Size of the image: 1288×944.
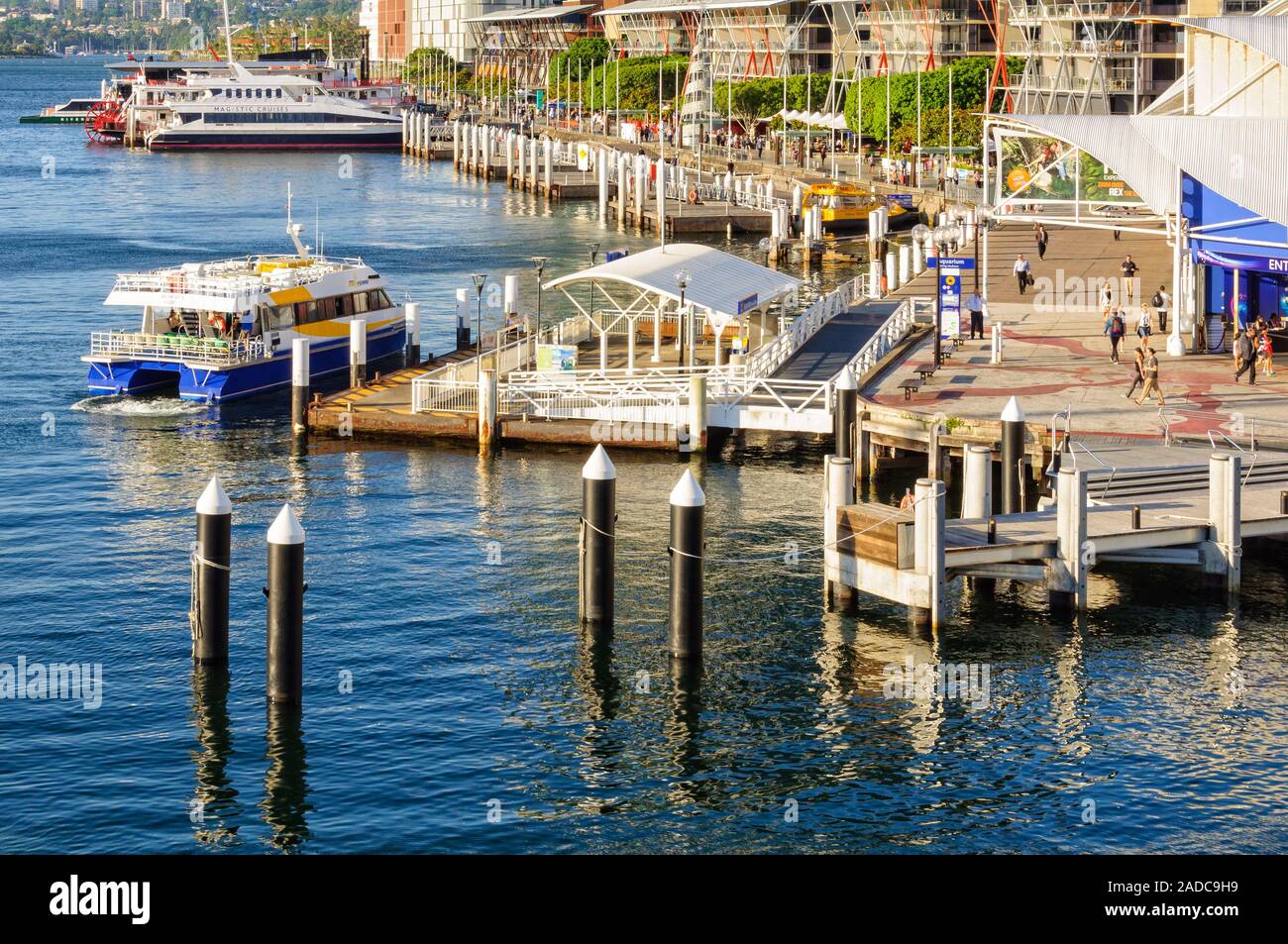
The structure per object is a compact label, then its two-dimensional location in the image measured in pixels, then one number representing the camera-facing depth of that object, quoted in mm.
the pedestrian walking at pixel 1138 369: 51825
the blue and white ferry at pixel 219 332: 65000
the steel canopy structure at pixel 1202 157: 55625
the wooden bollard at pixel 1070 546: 39938
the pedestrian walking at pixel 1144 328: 57000
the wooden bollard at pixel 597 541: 38844
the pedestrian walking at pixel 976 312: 62094
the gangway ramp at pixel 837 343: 59688
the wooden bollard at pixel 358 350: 61781
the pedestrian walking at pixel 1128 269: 68312
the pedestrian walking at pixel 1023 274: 70750
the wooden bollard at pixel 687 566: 36656
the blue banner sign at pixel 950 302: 58406
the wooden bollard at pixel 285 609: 34438
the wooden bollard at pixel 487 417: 56281
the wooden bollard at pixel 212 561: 35688
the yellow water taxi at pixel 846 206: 113562
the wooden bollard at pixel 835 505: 41375
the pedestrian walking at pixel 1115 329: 56688
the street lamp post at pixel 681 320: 57656
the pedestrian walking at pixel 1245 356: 53875
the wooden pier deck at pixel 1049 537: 40094
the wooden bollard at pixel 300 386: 58050
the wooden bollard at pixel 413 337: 66125
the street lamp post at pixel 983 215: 65025
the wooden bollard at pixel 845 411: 51594
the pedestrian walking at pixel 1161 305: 62250
